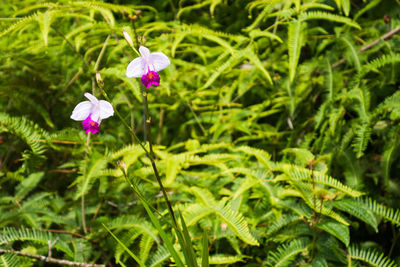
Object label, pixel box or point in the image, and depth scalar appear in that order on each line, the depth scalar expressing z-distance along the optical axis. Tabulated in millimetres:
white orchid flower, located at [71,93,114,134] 1719
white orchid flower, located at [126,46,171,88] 1713
